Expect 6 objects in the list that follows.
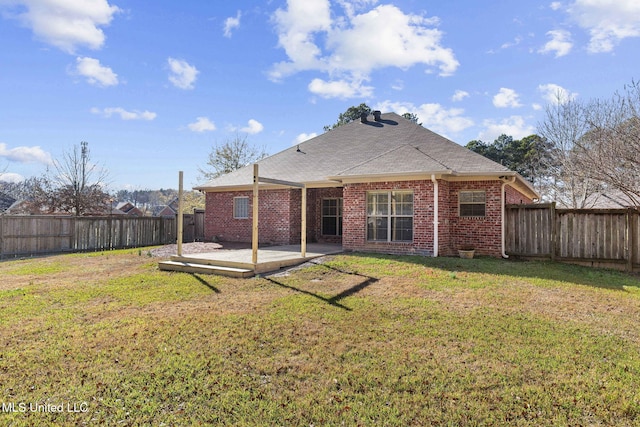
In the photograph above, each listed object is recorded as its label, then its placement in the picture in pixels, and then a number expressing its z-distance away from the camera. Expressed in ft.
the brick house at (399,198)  35.27
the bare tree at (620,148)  33.30
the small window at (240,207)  51.19
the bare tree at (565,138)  59.47
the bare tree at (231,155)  106.32
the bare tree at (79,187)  76.38
